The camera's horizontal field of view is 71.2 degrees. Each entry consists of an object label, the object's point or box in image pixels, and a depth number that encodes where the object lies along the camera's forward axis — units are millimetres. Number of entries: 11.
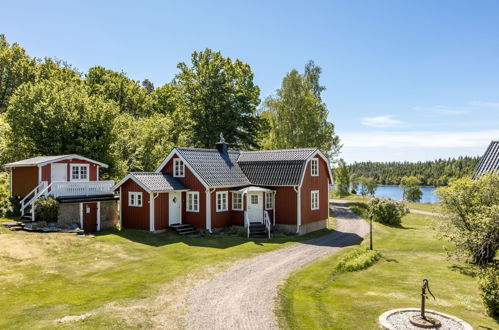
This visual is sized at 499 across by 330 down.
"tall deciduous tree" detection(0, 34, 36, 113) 46491
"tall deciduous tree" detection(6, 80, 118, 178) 30609
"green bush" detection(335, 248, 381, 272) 15234
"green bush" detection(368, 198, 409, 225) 30891
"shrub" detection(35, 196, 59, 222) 21484
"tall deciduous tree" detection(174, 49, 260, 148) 40438
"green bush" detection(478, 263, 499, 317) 10039
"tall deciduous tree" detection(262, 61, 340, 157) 41719
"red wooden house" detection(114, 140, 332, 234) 24109
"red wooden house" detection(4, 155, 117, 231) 22562
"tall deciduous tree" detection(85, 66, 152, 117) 51188
